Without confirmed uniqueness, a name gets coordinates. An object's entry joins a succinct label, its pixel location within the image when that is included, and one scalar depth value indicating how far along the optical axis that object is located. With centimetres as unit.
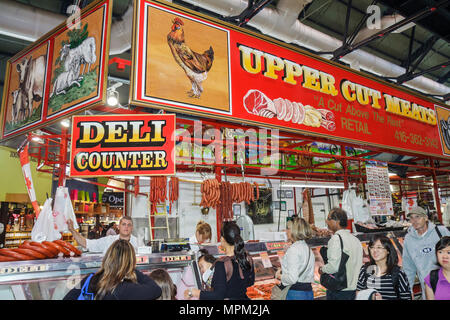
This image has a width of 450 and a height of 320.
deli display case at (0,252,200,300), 310
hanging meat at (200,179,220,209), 549
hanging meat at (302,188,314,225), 898
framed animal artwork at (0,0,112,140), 383
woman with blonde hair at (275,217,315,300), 348
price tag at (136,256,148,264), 368
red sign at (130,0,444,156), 398
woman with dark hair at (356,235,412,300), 312
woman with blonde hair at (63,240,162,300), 240
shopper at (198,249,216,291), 338
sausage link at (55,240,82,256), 397
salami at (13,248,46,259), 356
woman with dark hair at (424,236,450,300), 311
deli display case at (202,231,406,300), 454
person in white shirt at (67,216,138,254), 467
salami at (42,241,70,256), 383
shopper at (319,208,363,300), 361
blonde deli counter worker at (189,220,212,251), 618
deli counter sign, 359
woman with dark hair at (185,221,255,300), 296
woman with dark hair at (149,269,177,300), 296
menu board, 739
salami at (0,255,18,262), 338
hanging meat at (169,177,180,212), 526
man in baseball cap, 445
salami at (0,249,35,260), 347
